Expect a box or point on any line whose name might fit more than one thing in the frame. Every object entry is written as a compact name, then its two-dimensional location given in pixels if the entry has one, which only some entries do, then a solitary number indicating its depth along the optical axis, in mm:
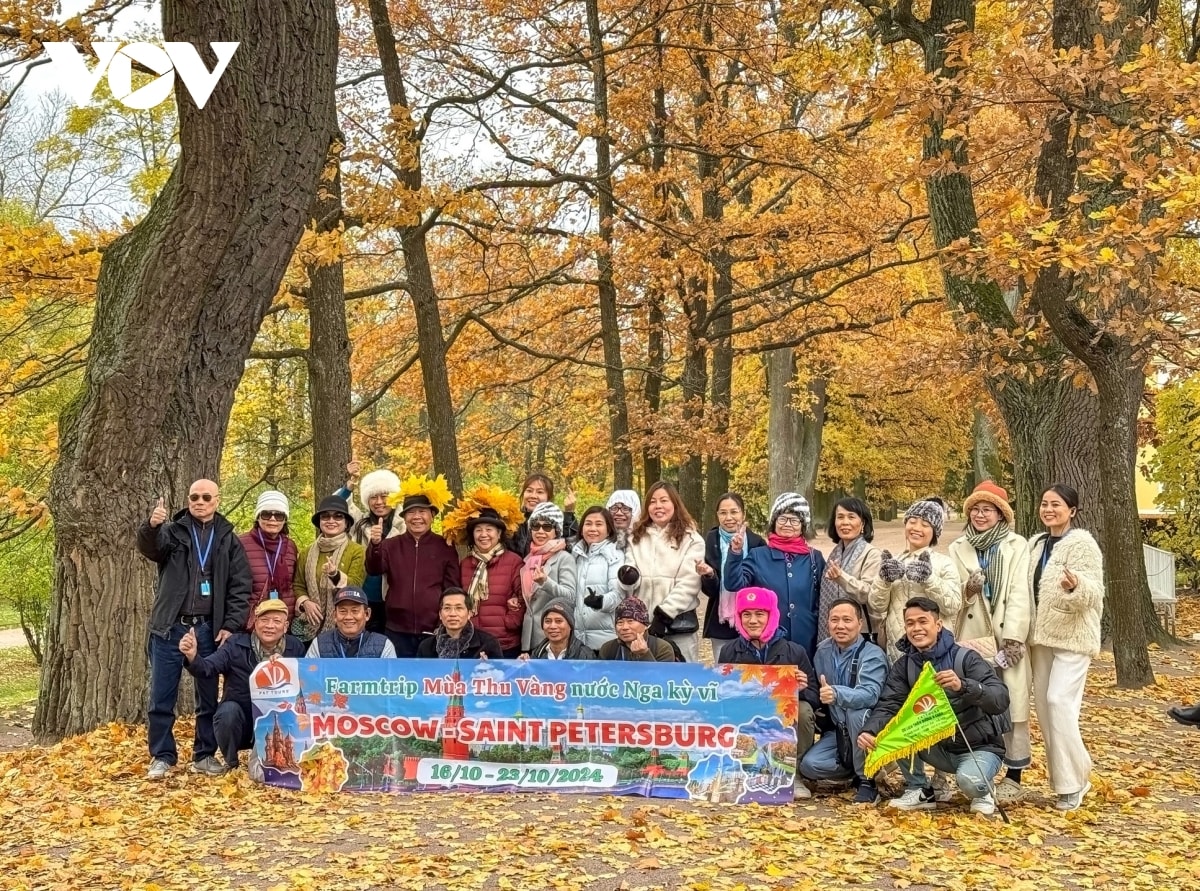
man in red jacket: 7723
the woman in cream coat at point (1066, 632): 6523
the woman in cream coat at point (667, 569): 7504
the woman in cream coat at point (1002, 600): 6629
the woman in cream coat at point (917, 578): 6598
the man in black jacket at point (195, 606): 7266
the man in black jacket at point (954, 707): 6383
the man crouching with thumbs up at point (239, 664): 7141
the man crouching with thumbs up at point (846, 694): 6645
